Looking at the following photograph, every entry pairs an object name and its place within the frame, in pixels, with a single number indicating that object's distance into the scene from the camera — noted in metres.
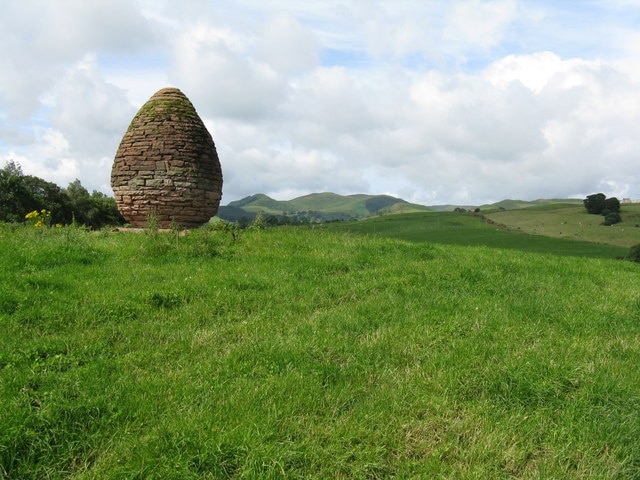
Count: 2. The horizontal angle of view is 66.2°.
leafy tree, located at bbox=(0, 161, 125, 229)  35.81
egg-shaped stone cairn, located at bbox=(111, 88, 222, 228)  14.21
